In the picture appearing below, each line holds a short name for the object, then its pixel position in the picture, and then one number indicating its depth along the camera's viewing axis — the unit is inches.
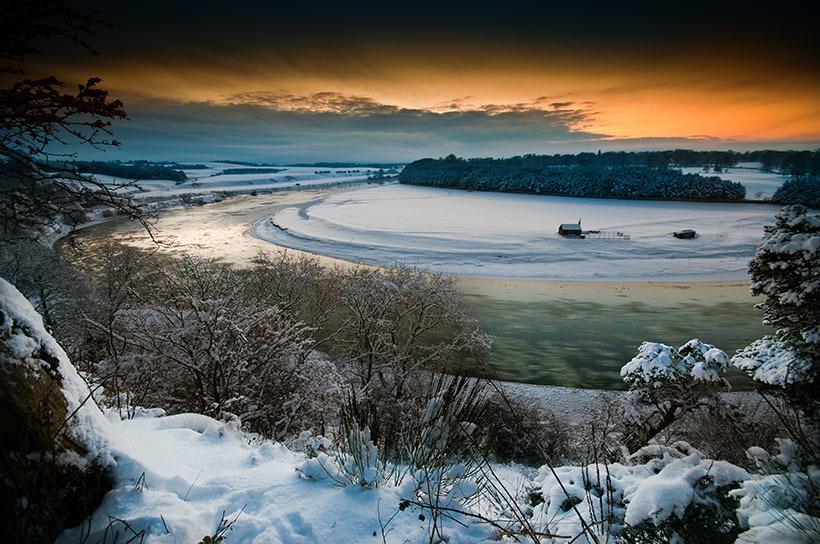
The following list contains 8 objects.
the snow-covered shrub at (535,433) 553.6
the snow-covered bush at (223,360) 400.5
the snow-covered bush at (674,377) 422.6
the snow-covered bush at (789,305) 331.6
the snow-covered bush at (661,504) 126.0
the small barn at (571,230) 2065.7
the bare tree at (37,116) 112.1
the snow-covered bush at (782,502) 99.7
